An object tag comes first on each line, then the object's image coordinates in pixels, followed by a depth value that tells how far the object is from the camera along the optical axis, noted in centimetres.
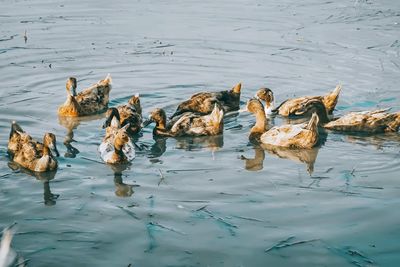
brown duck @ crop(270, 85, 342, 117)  1255
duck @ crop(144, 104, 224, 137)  1127
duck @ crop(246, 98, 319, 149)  1059
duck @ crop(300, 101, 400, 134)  1128
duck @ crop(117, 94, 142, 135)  1137
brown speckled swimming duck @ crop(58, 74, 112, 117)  1237
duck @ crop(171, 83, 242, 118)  1252
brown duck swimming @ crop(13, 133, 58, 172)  920
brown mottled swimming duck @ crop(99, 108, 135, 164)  964
